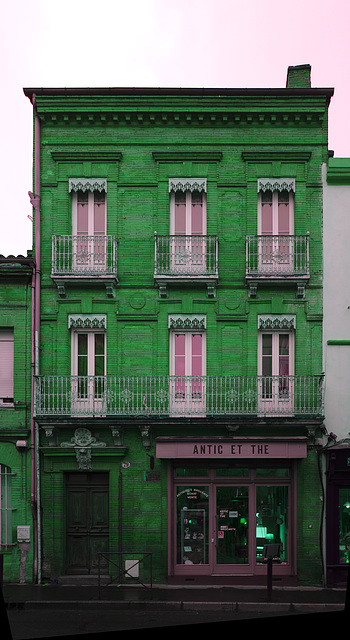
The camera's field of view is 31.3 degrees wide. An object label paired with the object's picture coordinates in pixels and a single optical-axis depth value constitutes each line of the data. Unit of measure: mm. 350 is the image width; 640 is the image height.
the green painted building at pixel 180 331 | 15148
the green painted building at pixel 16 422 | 15141
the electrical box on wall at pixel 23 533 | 15102
